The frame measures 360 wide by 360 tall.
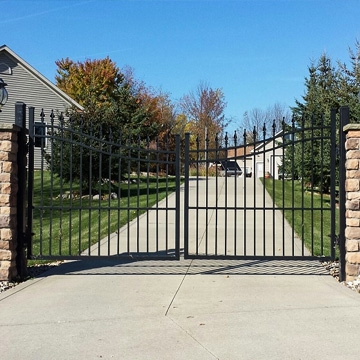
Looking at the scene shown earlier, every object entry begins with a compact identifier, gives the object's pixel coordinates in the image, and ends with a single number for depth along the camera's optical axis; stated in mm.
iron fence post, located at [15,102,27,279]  6281
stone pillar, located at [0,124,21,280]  6000
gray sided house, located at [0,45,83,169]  23969
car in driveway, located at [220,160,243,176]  33562
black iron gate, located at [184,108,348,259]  6355
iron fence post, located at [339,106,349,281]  6125
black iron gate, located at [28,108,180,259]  6514
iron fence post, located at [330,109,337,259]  6268
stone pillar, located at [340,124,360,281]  5957
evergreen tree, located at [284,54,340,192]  16906
